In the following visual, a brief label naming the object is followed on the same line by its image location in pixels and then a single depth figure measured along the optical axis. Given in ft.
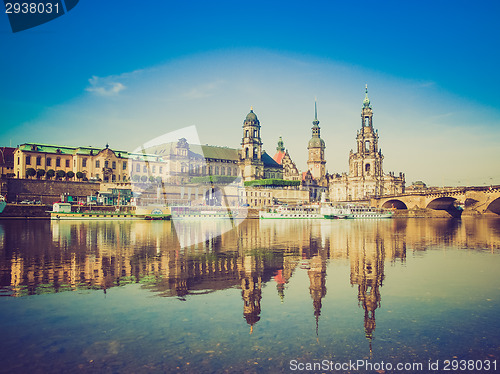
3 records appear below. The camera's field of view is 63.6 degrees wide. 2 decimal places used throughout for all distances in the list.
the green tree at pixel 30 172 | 282.56
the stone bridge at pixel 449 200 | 294.66
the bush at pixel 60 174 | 290.44
